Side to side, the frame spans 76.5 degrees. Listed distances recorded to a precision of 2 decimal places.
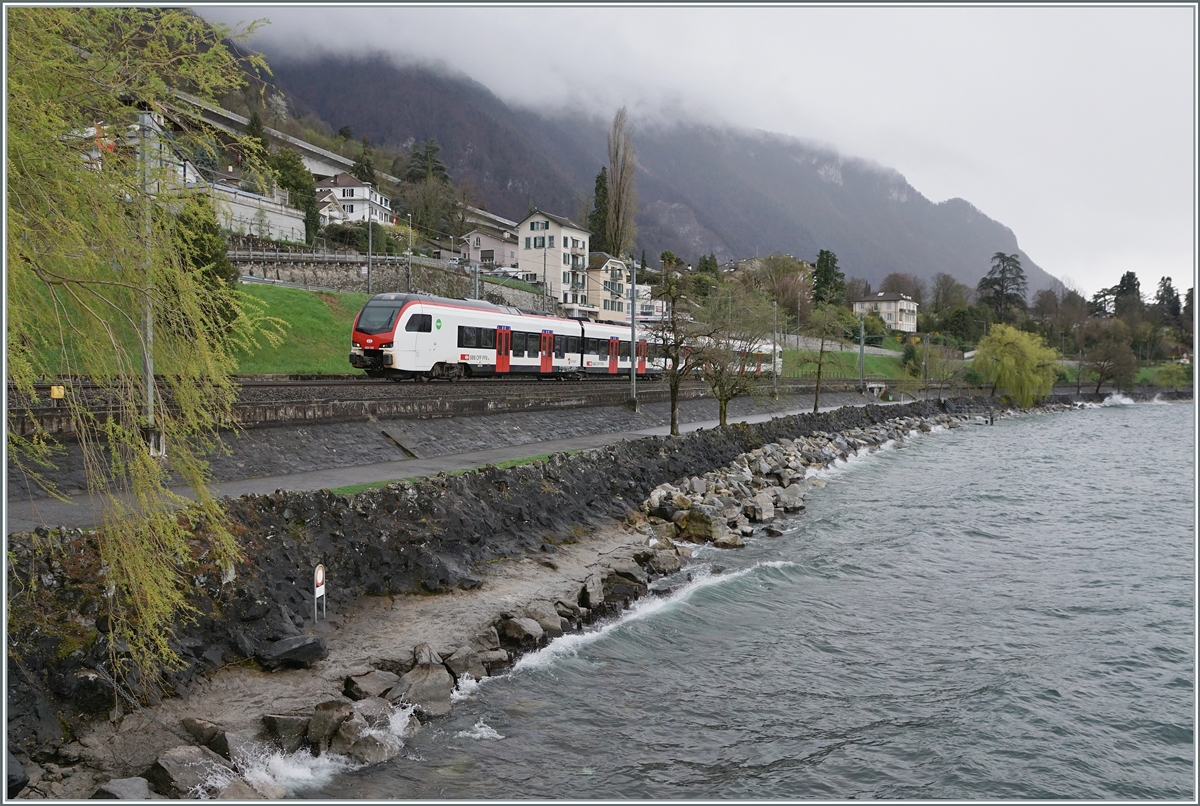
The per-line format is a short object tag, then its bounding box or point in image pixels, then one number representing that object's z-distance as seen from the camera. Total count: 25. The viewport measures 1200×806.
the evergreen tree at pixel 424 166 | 116.88
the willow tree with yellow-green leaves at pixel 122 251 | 5.09
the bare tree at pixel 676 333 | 26.83
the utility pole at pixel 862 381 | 68.75
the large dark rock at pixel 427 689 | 8.77
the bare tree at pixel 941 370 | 75.69
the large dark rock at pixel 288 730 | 7.64
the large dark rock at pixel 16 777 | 6.25
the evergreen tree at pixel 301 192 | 67.38
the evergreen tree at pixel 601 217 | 88.18
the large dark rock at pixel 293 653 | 9.04
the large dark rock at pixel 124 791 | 6.32
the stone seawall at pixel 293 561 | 7.55
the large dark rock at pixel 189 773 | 6.58
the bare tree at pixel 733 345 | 29.28
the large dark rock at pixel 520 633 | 10.91
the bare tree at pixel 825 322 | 45.18
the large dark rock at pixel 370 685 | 8.65
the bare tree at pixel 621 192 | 82.75
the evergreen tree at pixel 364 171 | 100.12
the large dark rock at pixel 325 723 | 7.73
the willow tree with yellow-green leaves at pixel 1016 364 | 72.38
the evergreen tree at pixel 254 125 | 70.45
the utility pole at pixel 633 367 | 32.40
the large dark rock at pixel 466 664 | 9.71
